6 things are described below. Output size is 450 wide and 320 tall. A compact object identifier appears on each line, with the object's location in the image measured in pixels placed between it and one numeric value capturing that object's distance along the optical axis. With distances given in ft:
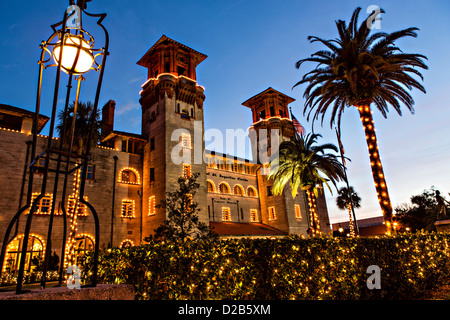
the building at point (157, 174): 90.79
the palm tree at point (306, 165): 97.14
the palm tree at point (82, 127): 87.51
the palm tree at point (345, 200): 205.30
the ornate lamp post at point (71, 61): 10.58
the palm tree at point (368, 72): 60.39
